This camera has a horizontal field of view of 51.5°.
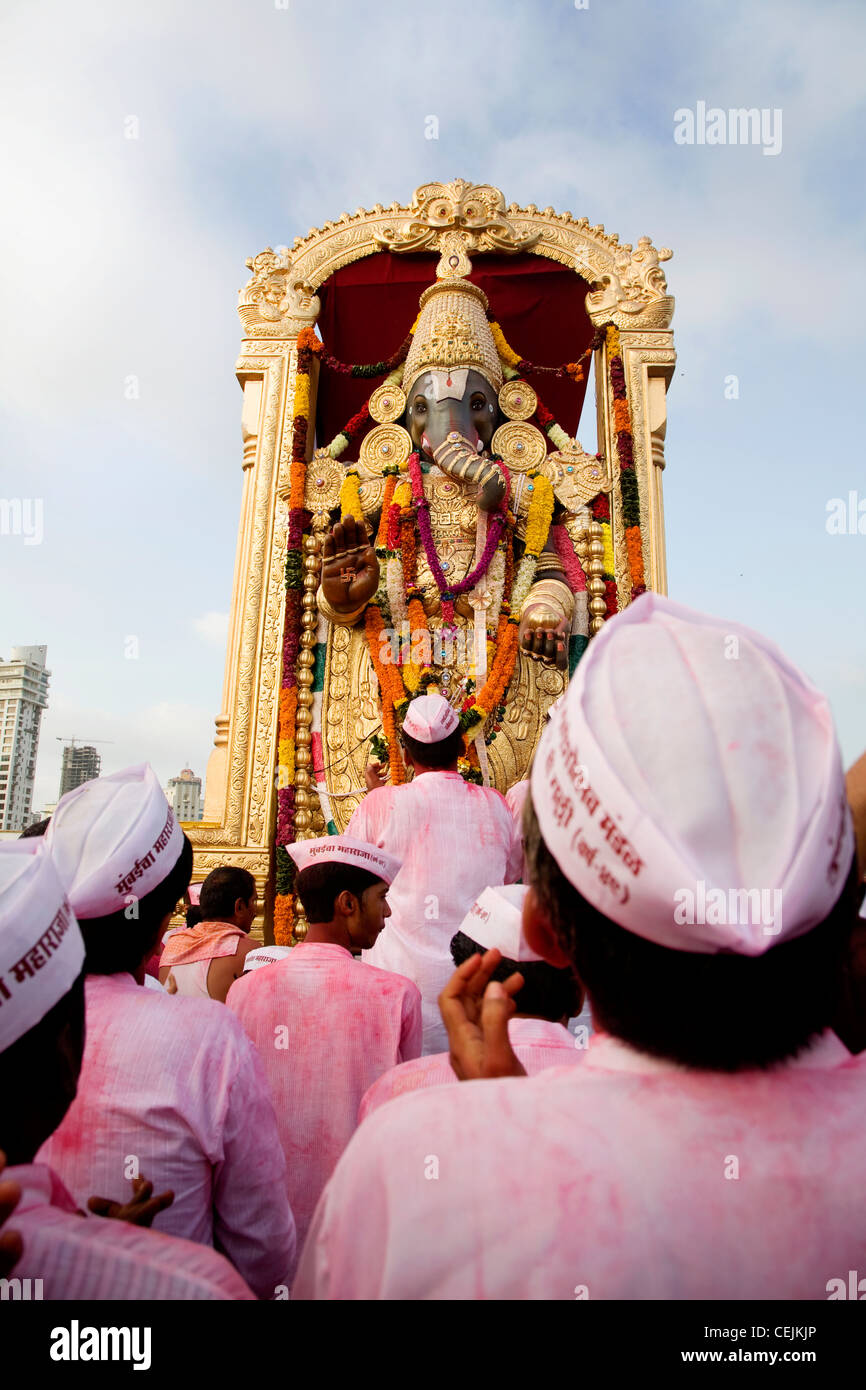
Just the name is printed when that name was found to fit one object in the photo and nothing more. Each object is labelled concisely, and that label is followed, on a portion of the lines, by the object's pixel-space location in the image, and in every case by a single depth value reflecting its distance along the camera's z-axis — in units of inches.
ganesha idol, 236.1
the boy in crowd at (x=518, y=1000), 64.3
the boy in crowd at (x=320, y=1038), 80.1
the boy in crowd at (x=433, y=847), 127.5
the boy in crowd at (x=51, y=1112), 33.0
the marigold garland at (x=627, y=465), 254.7
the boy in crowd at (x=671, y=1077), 29.9
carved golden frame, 247.4
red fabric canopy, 306.7
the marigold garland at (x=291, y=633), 232.5
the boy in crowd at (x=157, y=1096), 55.6
